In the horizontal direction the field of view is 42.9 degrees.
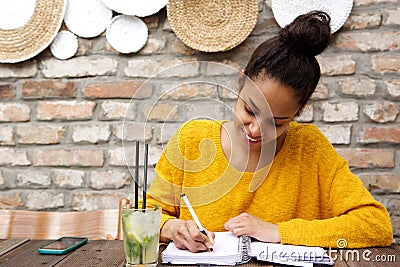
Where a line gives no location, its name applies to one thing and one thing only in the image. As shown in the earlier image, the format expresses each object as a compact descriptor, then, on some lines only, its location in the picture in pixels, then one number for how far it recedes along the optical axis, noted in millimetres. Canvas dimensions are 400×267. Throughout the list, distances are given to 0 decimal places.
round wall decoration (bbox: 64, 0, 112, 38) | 2045
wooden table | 1092
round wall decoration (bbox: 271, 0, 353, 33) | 1950
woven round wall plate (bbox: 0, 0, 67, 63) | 2049
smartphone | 1184
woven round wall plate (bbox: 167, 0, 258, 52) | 1962
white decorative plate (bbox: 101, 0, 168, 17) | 1990
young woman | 1216
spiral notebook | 1057
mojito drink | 1006
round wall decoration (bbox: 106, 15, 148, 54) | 2029
